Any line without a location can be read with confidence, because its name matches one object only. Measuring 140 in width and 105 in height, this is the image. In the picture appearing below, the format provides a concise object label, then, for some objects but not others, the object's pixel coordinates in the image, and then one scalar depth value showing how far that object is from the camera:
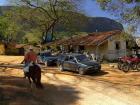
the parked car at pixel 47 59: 12.29
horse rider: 6.07
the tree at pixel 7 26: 23.49
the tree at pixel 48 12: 20.20
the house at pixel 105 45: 14.04
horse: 6.09
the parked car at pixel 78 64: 9.45
